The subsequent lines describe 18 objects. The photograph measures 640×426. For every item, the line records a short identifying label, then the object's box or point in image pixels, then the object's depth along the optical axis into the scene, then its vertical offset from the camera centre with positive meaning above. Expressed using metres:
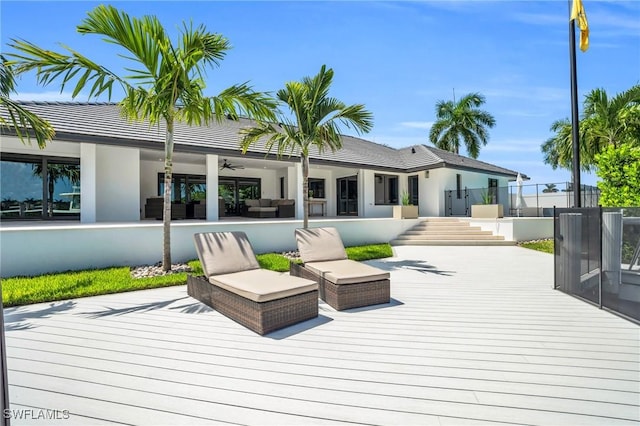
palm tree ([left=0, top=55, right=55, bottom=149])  5.43 +1.92
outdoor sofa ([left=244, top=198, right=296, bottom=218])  15.71 +0.26
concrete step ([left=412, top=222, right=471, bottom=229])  14.33 -0.58
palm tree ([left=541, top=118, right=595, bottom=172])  16.05 +3.38
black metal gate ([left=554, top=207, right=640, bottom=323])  5.00 -0.77
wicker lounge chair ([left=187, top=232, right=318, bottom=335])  4.01 -1.01
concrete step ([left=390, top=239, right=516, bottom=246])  12.89 -1.22
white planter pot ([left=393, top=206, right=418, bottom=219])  14.29 +0.07
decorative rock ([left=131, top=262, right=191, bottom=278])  7.32 -1.30
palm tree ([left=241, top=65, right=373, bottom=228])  8.61 +2.71
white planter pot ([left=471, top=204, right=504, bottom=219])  14.21 +0.07
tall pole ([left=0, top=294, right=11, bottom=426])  1.41 -0.74
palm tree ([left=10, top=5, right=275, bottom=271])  5.81 +2.81
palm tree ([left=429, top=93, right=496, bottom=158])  27.25 +7.74
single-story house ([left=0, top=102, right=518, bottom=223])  10.65 +1.99
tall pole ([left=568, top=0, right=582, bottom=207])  6.19 +1.89
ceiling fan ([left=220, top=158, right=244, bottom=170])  15.65 +2.51
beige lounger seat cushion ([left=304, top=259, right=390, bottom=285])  4.93 -0.95
